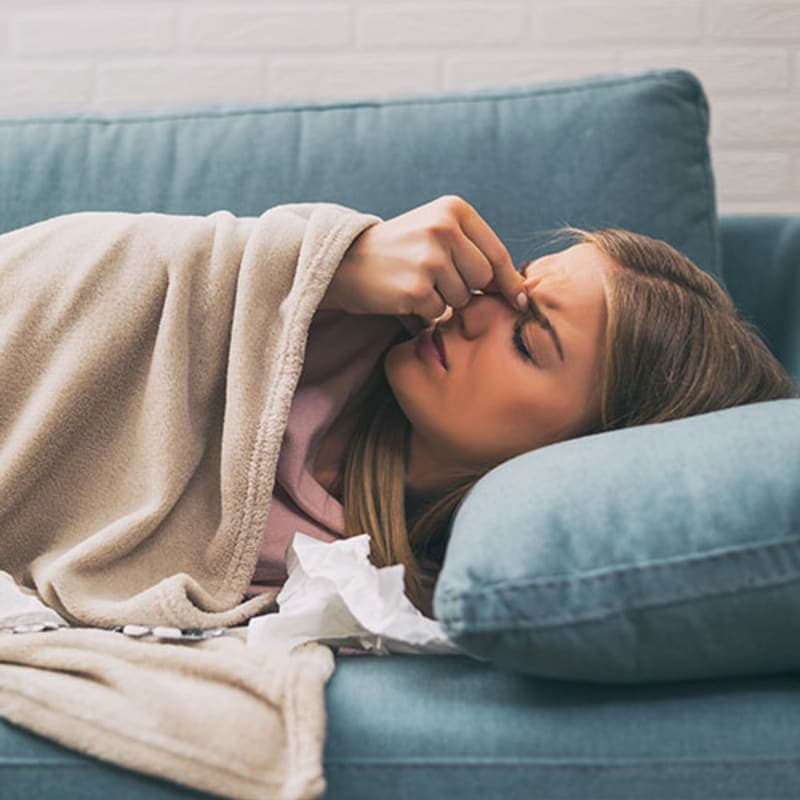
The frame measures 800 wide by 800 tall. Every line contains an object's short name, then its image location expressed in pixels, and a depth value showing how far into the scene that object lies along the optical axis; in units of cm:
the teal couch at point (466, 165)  150
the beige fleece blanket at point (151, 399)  110
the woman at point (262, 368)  111
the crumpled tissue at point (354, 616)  95
